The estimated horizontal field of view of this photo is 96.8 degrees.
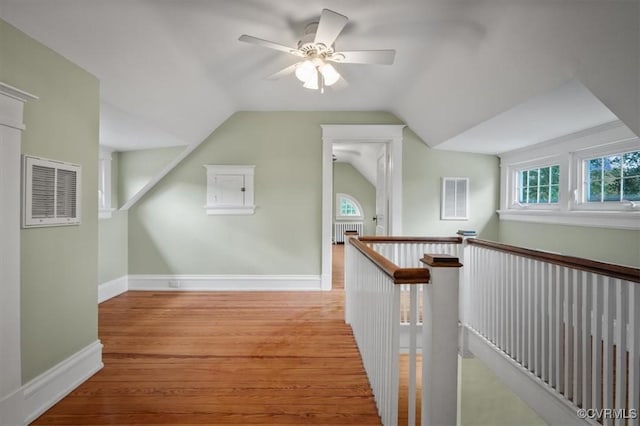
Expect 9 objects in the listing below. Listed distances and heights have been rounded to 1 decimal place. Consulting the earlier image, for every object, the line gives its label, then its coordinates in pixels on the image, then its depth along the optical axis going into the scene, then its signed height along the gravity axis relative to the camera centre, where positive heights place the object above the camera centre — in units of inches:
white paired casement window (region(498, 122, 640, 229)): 93.8 +14.2
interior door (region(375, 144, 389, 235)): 156.3 +10.6
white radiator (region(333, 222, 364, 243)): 339.6 -16.2
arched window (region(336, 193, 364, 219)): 340.8 +6.9
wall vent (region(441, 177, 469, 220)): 152.7 +7.2
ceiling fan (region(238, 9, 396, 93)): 67.0 +43.5
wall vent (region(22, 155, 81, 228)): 61.0 +4.4
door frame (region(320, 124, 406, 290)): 150.8 +27.7
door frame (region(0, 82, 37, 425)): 55.2 -8.4
